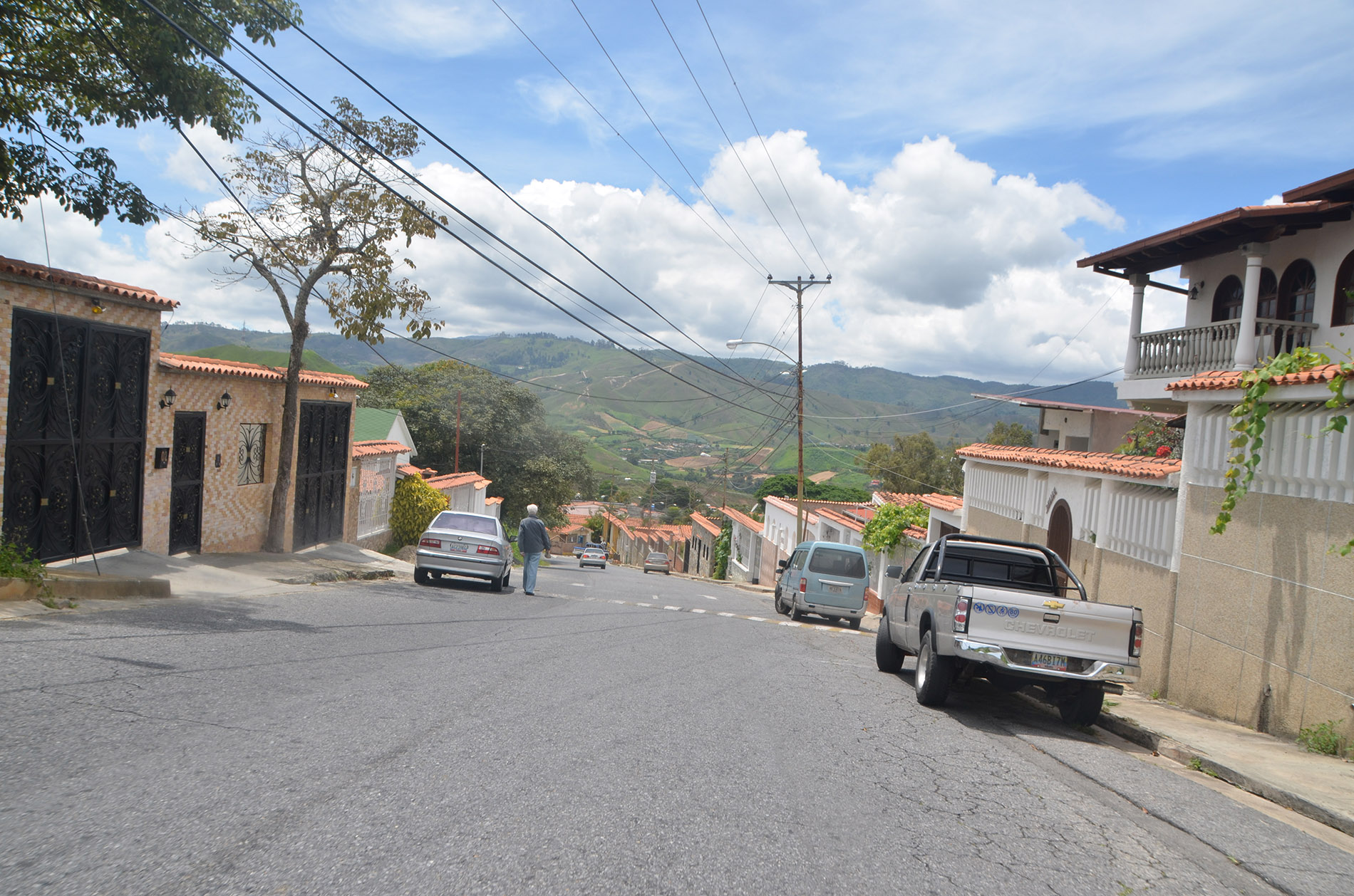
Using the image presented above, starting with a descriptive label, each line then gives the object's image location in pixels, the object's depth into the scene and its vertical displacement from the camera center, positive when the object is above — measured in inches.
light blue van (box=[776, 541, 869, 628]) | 885.8 -134.7
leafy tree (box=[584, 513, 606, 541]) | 3671.3 -411.9
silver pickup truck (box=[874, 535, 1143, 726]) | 345.1 -69.6
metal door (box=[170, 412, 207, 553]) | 679.7 -69.7
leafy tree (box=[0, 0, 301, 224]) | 482.0 +158.9
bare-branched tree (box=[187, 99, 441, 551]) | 749.9 +114.9
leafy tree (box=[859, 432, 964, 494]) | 2239.2 -51.7
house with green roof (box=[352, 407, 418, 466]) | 1391.5 -39.1
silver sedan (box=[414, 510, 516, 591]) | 749.9 -114.0
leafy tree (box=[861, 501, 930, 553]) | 1128.8 -94.6
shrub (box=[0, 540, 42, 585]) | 418.6 -86.1
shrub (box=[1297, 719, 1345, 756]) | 315.9 -88.0
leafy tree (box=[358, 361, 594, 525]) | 2162.9 -70.1
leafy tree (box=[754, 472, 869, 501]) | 2940.5 -177.4
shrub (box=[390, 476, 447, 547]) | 1216.8 -141.2
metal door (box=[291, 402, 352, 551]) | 882.1 -73.1
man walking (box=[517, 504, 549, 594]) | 803.4 -108.6
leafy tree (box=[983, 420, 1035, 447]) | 2049.7 +33.1
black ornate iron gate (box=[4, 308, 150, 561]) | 499.8 -33.3
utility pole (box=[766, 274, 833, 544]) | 1366.9 +148.8
